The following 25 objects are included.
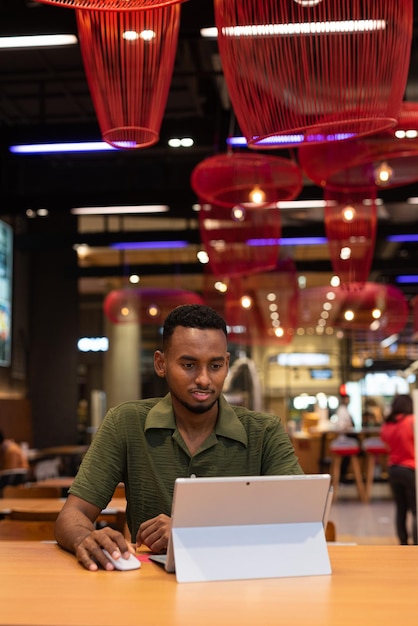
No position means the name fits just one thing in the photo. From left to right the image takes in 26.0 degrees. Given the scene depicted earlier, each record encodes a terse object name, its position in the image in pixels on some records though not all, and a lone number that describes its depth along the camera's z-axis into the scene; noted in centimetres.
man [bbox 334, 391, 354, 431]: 1594
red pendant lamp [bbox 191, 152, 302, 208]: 729
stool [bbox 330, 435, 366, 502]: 1427
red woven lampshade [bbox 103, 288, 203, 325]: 1372
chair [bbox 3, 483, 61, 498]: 640
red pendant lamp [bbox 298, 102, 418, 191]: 533
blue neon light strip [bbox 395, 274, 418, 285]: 1820
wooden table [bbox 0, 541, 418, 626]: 167
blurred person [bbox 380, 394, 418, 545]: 829
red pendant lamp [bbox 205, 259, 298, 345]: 1338
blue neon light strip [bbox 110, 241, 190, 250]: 1496
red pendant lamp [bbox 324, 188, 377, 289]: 775
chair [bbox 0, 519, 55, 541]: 462
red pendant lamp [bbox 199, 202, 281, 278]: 867
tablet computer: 206
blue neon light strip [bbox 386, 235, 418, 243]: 1373
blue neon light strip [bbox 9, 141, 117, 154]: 981
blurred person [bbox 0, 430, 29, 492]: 926
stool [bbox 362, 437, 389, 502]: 1429
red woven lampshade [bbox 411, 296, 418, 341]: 1298
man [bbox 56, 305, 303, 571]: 255
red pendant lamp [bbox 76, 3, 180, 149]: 380
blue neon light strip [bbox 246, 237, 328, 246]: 1391
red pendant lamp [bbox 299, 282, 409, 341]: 1319
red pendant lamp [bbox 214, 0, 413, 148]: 338
